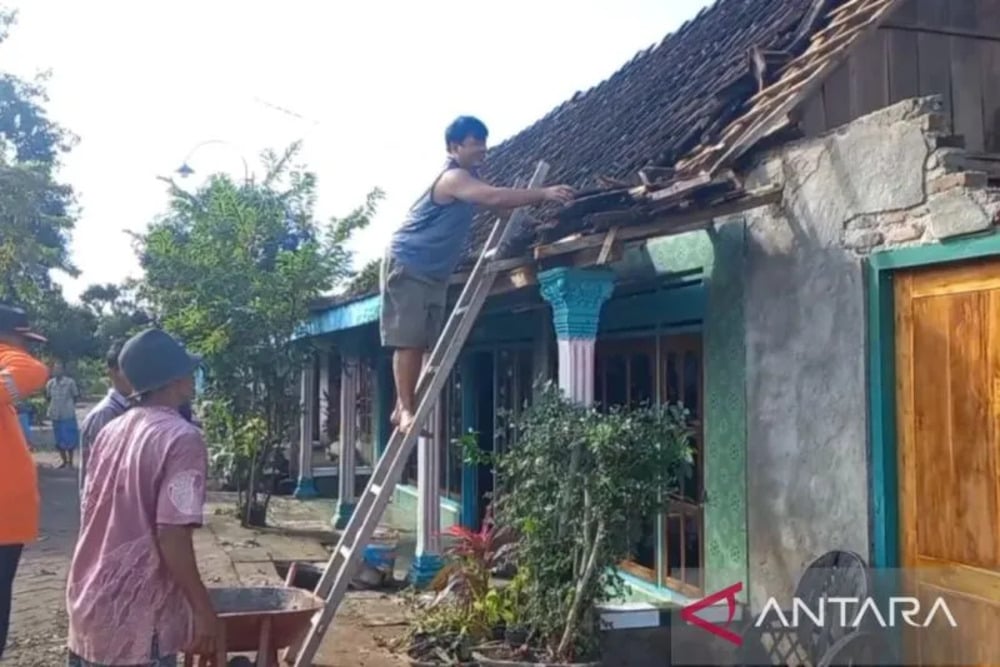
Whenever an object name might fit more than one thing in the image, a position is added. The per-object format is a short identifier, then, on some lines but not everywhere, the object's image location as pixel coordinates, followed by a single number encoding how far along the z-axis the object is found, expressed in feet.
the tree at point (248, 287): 36.32
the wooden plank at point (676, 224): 17.69
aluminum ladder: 16.44
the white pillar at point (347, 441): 40.98
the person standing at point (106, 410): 17.30
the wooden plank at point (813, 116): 17.80
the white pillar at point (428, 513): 27.17
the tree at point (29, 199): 55.88
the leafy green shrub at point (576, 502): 17.04
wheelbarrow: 13.12
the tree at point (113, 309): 74.90
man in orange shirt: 15.65
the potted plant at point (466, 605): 19.39
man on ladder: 18.83
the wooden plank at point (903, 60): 18.28
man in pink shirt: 10.57
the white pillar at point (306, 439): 45.83
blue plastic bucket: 27.63
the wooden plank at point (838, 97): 17.88
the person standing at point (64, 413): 56.75
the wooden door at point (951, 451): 13.61
